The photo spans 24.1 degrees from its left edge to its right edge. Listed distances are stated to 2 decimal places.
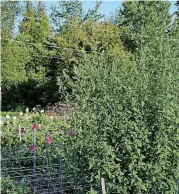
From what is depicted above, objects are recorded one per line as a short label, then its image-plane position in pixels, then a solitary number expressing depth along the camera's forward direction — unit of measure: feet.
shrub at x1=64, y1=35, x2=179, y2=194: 11.66
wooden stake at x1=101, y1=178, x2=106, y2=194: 10.66
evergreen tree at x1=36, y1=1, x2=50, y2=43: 77.95
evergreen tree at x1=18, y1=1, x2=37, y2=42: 77.92
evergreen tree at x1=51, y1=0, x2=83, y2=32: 93.97
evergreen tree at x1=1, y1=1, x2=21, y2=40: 85.10
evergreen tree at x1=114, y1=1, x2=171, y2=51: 67.72
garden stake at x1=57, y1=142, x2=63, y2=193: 15.42
